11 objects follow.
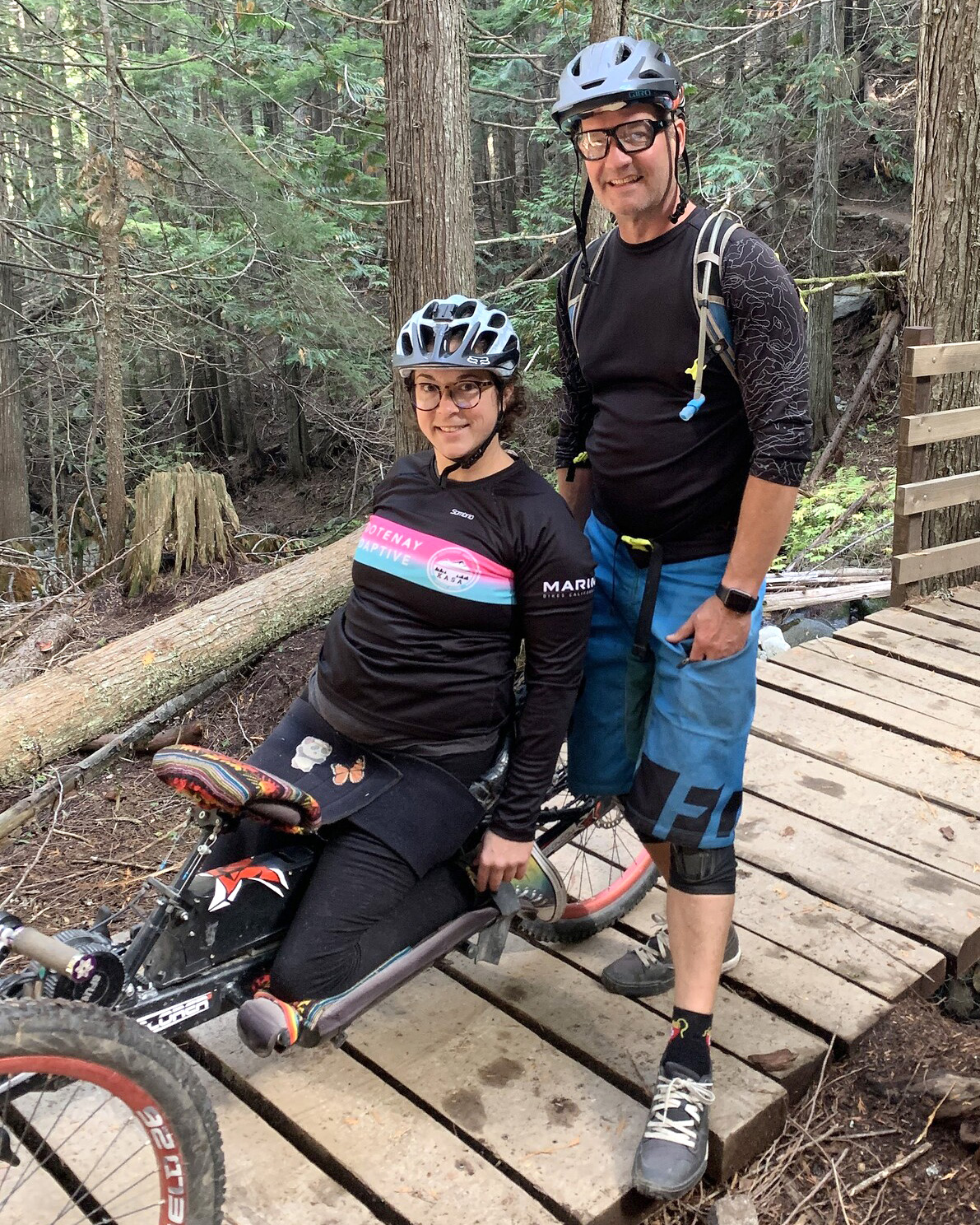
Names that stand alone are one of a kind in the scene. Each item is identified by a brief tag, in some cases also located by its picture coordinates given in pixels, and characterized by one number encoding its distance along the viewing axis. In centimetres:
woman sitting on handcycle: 237
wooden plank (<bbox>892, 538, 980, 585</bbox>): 604
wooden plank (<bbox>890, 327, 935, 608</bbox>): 580
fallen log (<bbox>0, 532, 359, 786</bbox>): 543
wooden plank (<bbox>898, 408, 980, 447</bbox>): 581
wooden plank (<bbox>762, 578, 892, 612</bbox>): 683
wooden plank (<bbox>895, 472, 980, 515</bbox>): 586
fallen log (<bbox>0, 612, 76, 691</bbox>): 650
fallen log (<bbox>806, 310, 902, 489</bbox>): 1261
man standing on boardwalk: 213
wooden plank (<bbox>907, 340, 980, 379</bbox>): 571
